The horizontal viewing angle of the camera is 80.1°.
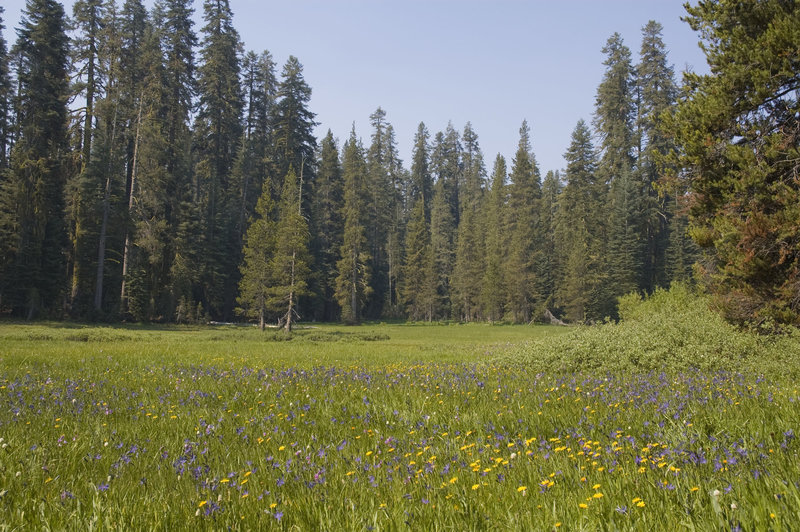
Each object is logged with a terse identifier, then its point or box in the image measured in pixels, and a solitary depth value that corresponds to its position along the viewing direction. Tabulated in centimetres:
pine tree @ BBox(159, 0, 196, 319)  4291
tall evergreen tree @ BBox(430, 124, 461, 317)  7681
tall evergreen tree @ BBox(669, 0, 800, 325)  1283
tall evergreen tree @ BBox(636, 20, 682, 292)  5450
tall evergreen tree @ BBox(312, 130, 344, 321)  6303
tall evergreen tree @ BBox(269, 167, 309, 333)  3997
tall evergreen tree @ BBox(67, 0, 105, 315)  3738
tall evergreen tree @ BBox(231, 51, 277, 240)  5741
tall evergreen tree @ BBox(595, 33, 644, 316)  5212
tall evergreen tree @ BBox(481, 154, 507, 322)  6462
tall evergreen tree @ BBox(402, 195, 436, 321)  6812
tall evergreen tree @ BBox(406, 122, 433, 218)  9144
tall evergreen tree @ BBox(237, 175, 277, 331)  4097
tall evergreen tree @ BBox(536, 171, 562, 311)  6341
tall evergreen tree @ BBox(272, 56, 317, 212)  6138
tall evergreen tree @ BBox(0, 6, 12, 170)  4228
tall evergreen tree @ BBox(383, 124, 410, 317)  7464
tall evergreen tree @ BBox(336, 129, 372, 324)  5847
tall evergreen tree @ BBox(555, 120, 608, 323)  5366
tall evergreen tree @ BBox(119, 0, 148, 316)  4103
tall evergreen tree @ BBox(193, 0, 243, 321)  5196
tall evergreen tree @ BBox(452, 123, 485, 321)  6931
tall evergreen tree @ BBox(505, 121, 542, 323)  6225
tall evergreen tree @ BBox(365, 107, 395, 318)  7231
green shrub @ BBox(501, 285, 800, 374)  1048
